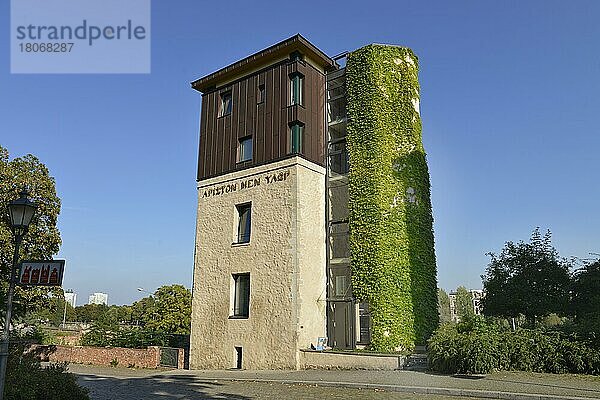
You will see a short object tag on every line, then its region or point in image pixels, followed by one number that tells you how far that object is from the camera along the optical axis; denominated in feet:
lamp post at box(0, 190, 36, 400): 28.96
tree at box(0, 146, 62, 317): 71.15
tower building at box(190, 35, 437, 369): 68.49
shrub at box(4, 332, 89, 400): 29.66
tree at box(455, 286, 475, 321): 250.16
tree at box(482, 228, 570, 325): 80.74
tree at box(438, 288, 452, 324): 207.37
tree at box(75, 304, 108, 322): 282.54
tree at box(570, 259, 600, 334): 78.12
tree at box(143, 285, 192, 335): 95.86
